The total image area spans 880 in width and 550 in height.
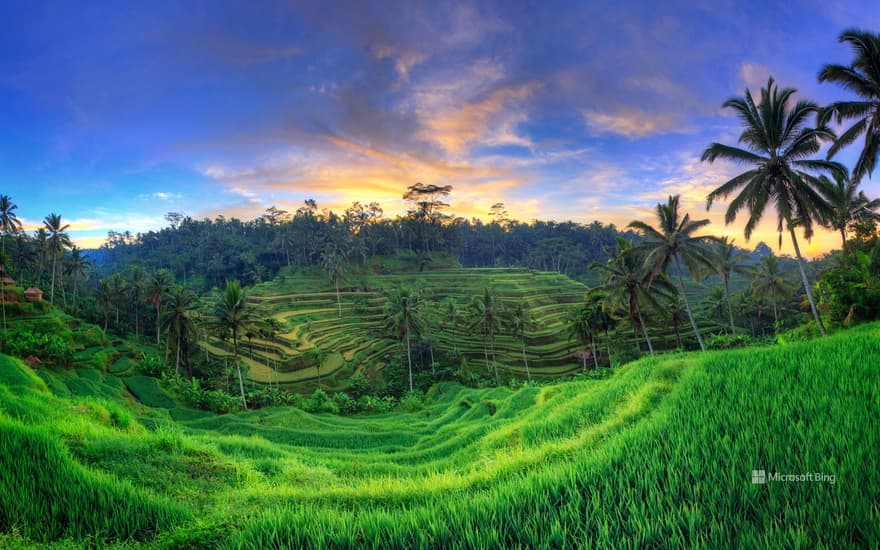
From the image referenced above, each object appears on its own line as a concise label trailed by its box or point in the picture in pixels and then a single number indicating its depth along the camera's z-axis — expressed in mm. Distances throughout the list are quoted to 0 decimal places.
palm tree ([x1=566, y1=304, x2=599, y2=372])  35088
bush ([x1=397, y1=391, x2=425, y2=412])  27655
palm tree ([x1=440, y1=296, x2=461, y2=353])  49719
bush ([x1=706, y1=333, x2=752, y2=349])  27177
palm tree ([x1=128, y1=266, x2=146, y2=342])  48656
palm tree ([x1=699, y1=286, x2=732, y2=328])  49969
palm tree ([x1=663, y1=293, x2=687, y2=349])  34041
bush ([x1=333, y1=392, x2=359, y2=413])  26031
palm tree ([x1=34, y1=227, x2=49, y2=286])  50031
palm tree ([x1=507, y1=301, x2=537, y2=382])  38962
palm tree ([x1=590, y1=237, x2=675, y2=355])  24906
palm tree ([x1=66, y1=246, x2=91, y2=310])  54541
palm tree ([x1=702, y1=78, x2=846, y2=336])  16094
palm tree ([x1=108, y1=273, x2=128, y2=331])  49719
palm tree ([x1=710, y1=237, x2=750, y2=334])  32425
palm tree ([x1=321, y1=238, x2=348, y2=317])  58812
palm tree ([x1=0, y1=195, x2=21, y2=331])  44000
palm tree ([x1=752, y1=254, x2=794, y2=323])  39438
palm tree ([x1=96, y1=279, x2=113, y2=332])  47062
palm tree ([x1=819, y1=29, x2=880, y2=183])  13953
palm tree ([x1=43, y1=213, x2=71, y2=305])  47562
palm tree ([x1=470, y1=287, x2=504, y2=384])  37375
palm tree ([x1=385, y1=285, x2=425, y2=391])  35781
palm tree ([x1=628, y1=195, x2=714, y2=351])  22469
